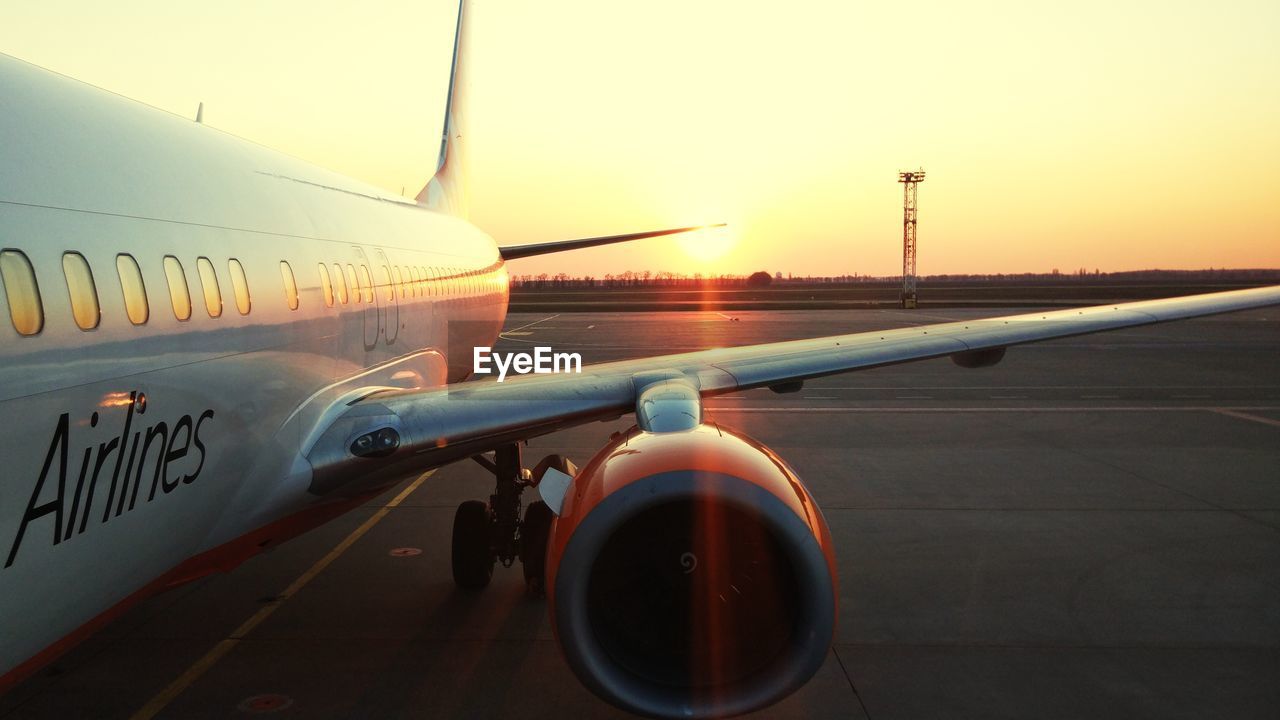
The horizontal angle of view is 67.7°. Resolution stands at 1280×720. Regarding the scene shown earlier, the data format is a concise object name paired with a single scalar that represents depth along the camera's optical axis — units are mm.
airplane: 3699
